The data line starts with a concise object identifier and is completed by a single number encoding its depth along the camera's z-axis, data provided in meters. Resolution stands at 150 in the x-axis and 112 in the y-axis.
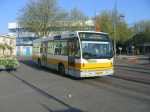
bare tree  24.64
